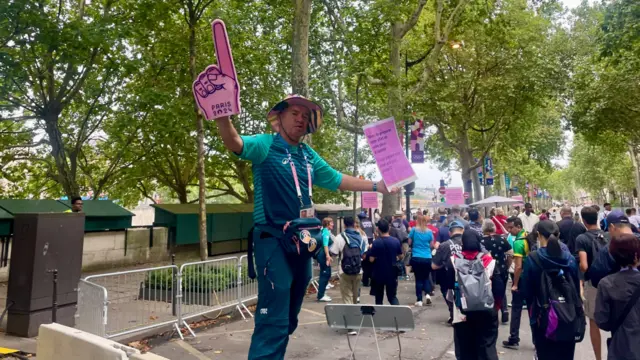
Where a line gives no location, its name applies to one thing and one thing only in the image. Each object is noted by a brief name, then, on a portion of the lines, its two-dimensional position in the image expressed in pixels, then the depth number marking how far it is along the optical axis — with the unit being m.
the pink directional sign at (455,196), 22.95
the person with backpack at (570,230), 8.25
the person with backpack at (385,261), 7.76
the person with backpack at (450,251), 5.04
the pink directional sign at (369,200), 18.91
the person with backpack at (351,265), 7.94
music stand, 4.53
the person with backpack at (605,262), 4.37
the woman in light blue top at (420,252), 9.12
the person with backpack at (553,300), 4.13
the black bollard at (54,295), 5.70
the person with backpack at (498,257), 7.19
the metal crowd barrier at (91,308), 6.02
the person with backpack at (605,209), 13.86
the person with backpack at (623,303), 3.36
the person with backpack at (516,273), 6.41
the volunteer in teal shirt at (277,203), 2.62
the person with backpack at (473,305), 4.38
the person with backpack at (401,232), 11.51
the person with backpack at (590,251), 5.44
